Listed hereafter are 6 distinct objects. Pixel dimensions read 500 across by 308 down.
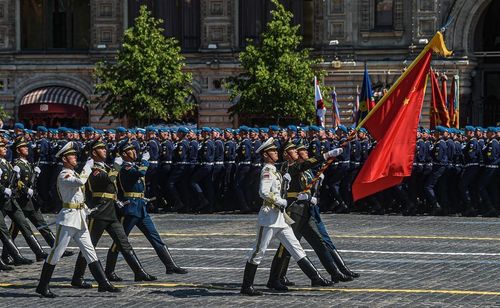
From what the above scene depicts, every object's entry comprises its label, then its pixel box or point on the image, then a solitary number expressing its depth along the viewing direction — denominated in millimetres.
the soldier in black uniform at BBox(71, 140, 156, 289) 18016
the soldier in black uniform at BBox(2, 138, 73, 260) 20859
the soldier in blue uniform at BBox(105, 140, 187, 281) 18641
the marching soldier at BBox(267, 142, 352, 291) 17797
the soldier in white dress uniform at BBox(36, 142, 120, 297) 17000
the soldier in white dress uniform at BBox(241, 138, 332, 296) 16875
